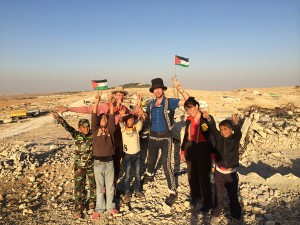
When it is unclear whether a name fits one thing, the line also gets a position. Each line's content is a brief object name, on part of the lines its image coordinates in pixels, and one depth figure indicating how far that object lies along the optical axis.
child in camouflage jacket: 4.63
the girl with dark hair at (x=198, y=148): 4.35
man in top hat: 4.80
